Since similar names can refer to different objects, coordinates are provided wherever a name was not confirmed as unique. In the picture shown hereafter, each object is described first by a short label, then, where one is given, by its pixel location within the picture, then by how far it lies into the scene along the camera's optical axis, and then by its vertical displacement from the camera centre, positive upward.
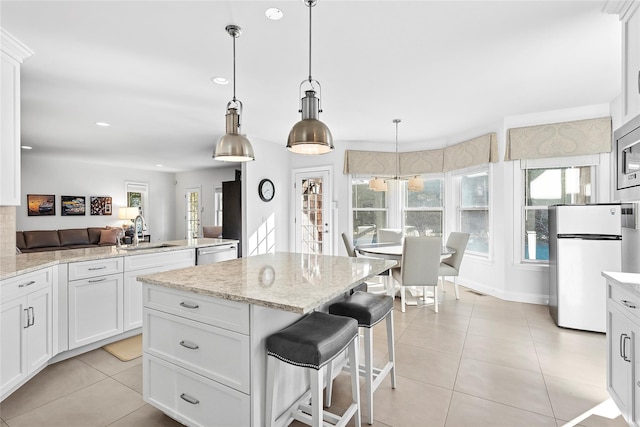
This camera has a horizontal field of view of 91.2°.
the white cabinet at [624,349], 1.58 -0.76
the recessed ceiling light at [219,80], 3.02 +1.30
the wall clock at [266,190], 5.45 +0.41
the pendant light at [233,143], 2.17 +0.49
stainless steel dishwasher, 3.66 -0.49
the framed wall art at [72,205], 7.19 +0.20
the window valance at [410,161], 5.06 +0.91
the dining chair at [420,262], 3.72 -0.59
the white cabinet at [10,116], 2.30 +0.74
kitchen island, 1.46 -0.60
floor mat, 2.69 -1.22
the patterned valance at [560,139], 3.75 +0.92
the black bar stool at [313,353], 1.40 -0.65
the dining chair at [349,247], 4.49 -0.49
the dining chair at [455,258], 4.13 -0.63
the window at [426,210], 5.60 +0.05
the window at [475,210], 4.82 +0.04
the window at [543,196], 4.02 +0.21
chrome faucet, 3.38 -0.18
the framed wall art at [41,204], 6.76 +0.20
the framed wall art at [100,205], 7.65 +0.21
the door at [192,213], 9.20 +0.01
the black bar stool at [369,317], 1.87 -0.66
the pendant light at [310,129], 1.76 +0.48
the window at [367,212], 5.86 +0.01
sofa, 6.26 -0.54
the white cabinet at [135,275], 2.97 -0.60
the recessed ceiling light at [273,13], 2.01 +1.30
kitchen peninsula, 2.02 -0.69
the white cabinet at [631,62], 1.80 +0.90
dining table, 3.96 -0.52
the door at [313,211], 5.80 +0.03
